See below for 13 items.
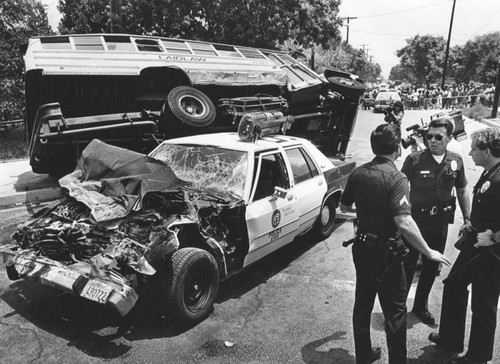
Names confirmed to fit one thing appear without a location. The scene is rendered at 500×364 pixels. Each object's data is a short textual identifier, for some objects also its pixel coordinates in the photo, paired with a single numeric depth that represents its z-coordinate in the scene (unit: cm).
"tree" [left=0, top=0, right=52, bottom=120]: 1442
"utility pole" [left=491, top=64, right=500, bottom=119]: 2072
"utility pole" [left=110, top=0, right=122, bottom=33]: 1219
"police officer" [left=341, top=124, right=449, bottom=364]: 280
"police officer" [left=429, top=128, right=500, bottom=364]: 297
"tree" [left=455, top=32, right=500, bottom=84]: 4175
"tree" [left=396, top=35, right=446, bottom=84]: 5103
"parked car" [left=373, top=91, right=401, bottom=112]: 3004
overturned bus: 762
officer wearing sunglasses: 368
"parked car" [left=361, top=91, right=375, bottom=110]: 3310
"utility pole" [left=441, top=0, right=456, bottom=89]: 3909
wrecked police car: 343
